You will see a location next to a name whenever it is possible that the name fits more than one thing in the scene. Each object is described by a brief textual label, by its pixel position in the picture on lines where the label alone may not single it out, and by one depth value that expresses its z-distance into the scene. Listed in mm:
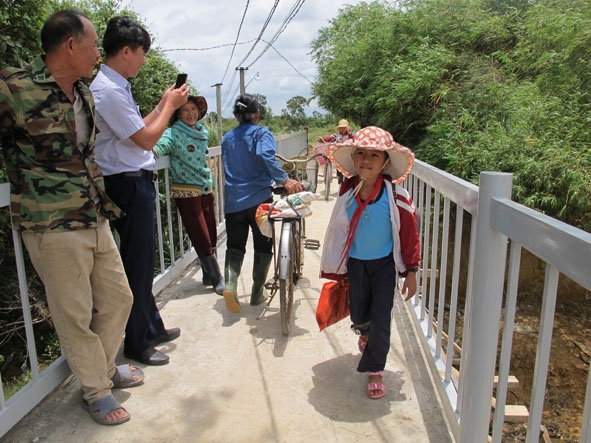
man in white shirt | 2361
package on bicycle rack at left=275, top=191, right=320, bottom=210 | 3395
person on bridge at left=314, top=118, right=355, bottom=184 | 8805
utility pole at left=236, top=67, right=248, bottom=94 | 14398
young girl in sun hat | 2420
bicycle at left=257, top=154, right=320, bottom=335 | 3109
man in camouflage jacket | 1900
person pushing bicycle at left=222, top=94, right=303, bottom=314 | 3463
